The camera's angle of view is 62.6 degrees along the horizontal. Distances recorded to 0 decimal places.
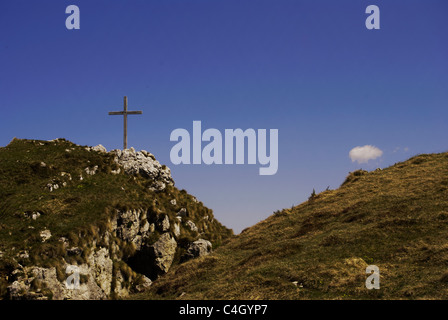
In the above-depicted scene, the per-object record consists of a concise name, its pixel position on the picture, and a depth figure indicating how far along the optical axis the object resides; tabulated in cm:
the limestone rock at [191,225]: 4822
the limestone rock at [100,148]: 5459
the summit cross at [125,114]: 5606
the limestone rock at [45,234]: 3345
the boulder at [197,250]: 4159
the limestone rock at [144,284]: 3748
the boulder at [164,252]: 4047
